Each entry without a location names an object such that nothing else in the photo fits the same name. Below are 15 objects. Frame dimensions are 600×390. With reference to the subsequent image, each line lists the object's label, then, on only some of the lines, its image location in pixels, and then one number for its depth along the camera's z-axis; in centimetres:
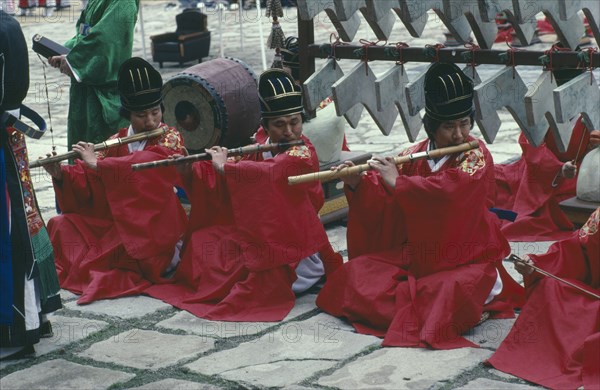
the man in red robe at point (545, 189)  1391
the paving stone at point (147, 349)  1014
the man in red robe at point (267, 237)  1141
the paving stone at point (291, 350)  980
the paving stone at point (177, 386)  944
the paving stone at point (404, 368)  929
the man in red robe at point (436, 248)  1034
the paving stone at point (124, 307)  1157
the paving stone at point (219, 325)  1086
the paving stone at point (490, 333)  1014
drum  1406
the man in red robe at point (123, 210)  1223
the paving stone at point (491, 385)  905
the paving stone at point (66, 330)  1066
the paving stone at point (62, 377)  963
